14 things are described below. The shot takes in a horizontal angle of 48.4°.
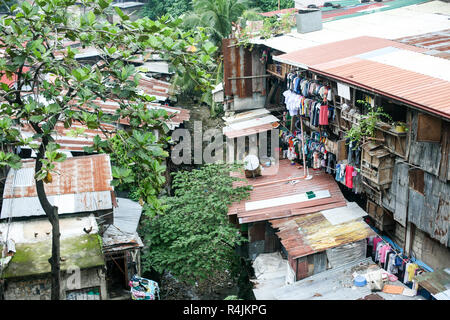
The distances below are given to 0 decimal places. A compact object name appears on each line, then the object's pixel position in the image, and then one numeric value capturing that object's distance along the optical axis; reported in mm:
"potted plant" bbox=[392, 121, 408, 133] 11445
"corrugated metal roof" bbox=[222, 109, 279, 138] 17531
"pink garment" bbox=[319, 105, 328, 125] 14094
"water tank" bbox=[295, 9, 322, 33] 18094
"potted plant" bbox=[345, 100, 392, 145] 12008
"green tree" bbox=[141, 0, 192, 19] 30500
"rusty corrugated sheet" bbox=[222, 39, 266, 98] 18234
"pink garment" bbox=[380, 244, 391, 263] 12203
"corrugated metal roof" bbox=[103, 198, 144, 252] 13305
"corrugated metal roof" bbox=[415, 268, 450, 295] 10359
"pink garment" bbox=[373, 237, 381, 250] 12495
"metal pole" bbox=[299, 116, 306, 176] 15402
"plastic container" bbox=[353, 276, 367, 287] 11555
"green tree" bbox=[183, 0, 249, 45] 24000
